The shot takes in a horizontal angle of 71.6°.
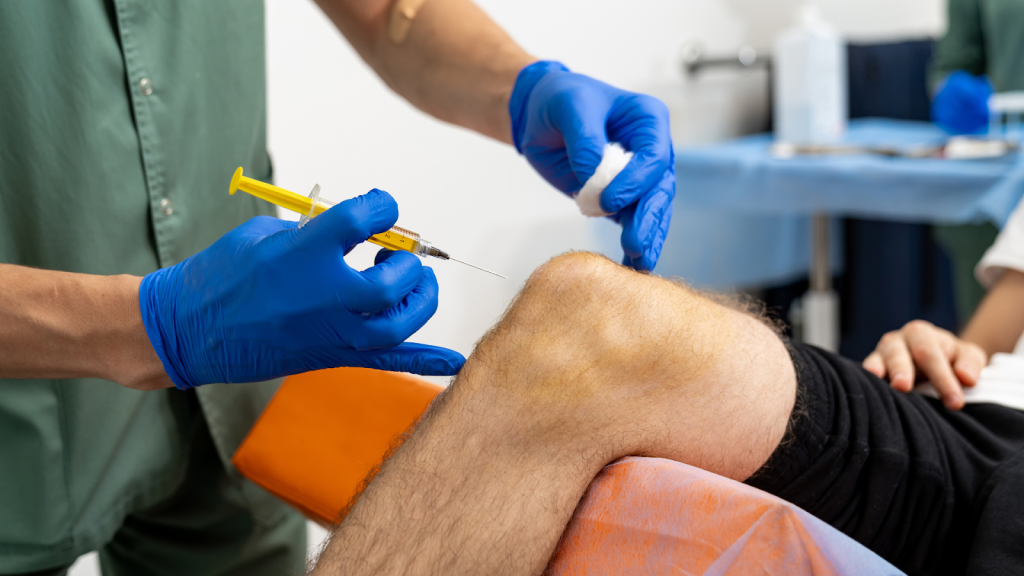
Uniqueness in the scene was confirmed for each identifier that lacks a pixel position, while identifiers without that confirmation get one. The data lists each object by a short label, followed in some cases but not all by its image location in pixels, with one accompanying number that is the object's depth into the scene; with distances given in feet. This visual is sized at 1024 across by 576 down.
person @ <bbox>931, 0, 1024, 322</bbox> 6.15
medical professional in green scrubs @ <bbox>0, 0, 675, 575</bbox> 1.94
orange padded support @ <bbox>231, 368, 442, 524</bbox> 2.58
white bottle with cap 6.57
